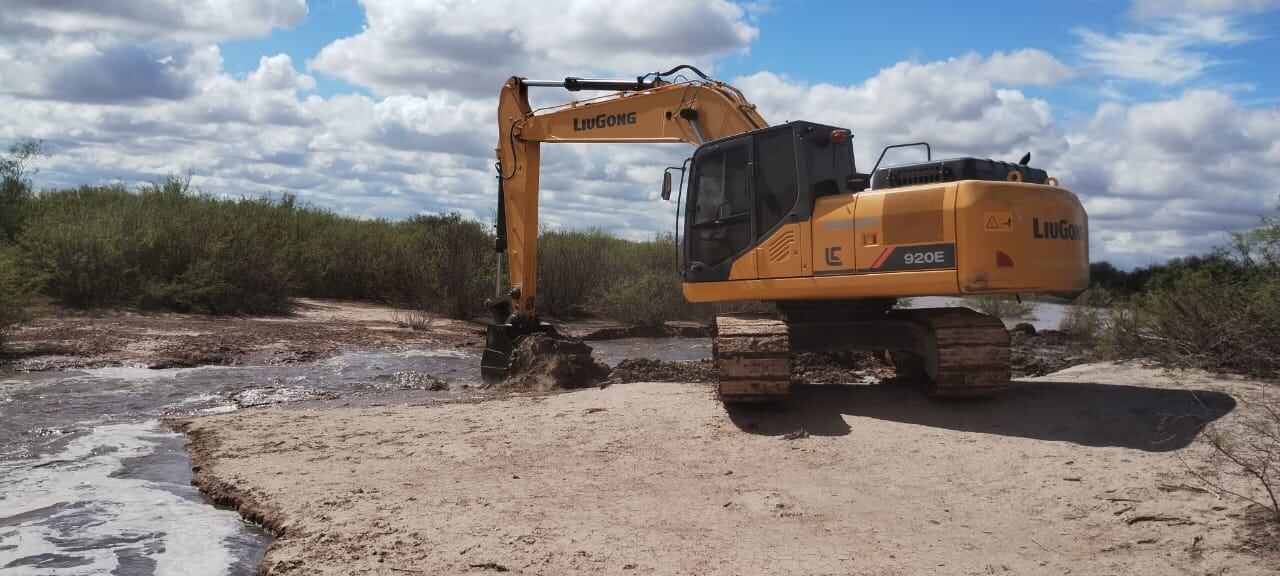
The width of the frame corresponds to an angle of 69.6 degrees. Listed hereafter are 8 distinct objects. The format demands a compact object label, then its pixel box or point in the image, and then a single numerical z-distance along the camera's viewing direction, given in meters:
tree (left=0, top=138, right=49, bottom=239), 17.56
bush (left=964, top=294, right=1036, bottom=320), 20.81
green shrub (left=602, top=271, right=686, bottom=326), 20.36
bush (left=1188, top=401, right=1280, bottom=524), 5.08
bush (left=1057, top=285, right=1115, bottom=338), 16.05
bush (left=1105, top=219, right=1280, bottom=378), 8.17
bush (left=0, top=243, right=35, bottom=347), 11.73
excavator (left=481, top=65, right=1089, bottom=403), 7.27
